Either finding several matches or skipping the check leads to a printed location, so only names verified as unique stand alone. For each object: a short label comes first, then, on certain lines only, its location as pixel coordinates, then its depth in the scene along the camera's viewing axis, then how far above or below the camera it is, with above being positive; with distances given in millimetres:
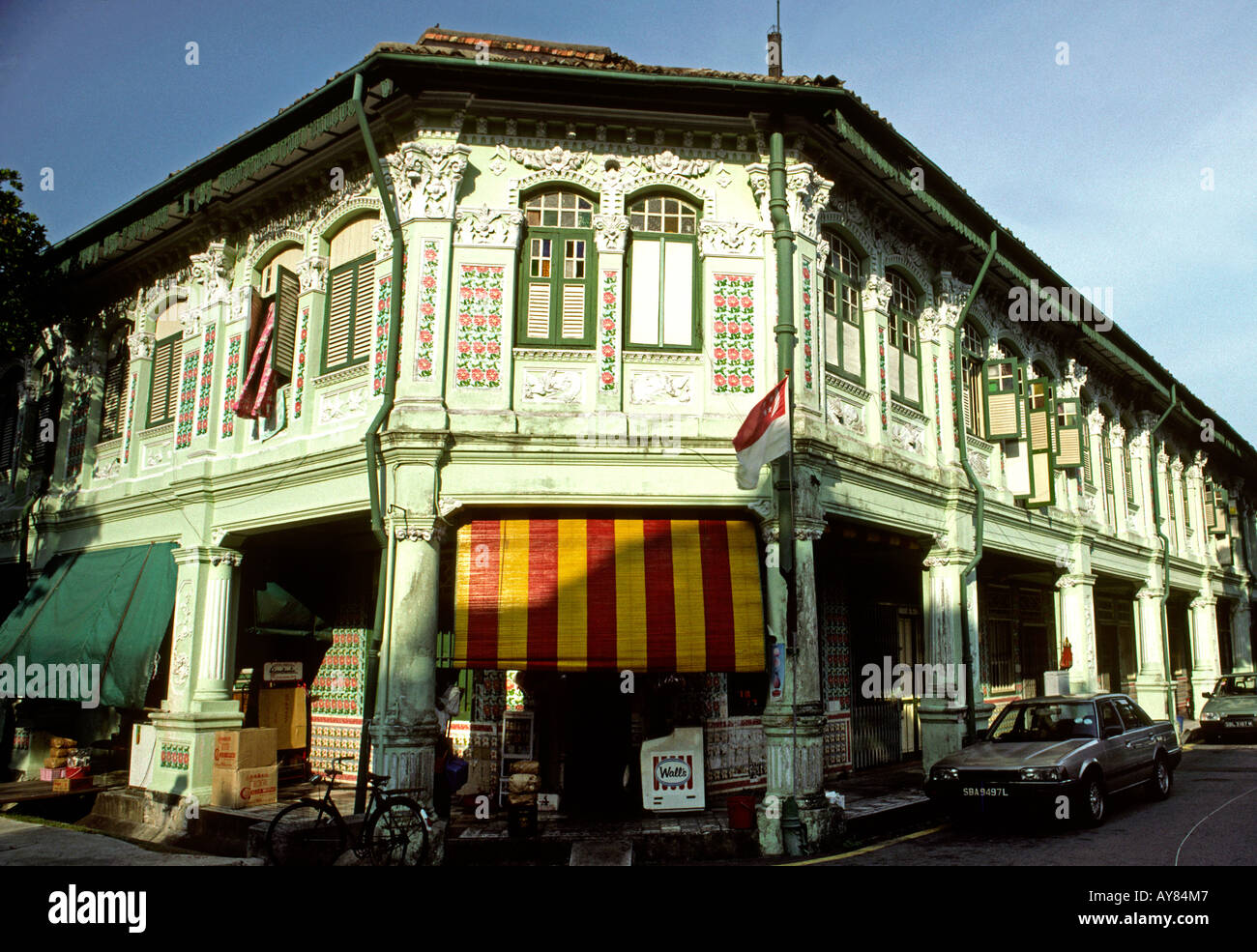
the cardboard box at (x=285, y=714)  14891 -1343
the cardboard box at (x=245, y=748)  12234 -1571
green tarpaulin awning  13570 +180
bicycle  9383 -2102
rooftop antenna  14969 +9468
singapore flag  10492 +2297
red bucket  10398 -2013
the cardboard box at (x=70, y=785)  14633 -2472
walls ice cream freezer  11461 -1760
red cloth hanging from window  13016 +3476
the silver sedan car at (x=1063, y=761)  10531 -1475
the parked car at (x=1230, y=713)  21312 -1721
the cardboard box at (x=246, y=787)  12156 -2070
